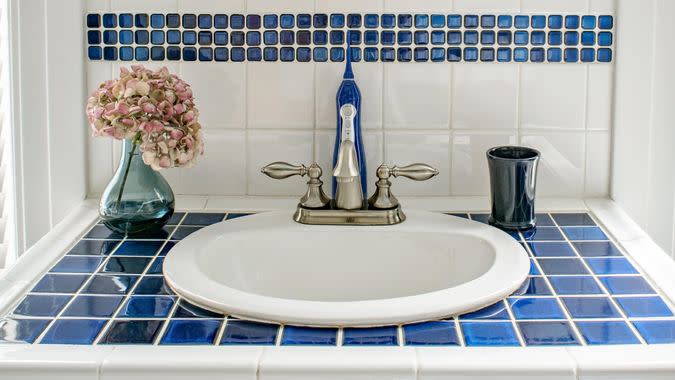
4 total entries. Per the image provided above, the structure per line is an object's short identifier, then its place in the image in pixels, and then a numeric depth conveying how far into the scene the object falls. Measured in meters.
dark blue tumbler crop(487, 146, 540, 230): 1.62
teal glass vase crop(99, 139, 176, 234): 1.61
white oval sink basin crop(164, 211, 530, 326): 1.57
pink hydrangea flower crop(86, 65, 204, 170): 1.55
